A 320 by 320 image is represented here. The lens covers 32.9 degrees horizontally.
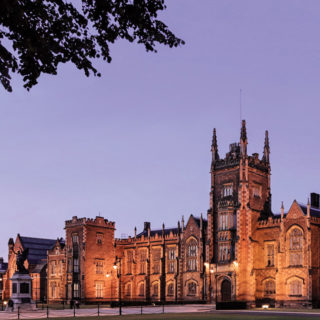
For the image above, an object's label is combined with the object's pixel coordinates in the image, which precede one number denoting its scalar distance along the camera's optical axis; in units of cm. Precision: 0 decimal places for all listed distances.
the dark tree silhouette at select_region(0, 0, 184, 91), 1057
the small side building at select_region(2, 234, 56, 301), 9538
